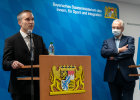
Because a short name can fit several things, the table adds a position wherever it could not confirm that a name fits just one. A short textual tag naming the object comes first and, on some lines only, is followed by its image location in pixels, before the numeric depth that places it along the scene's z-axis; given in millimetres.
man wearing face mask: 3831
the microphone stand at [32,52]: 2335
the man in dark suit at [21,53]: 2572
